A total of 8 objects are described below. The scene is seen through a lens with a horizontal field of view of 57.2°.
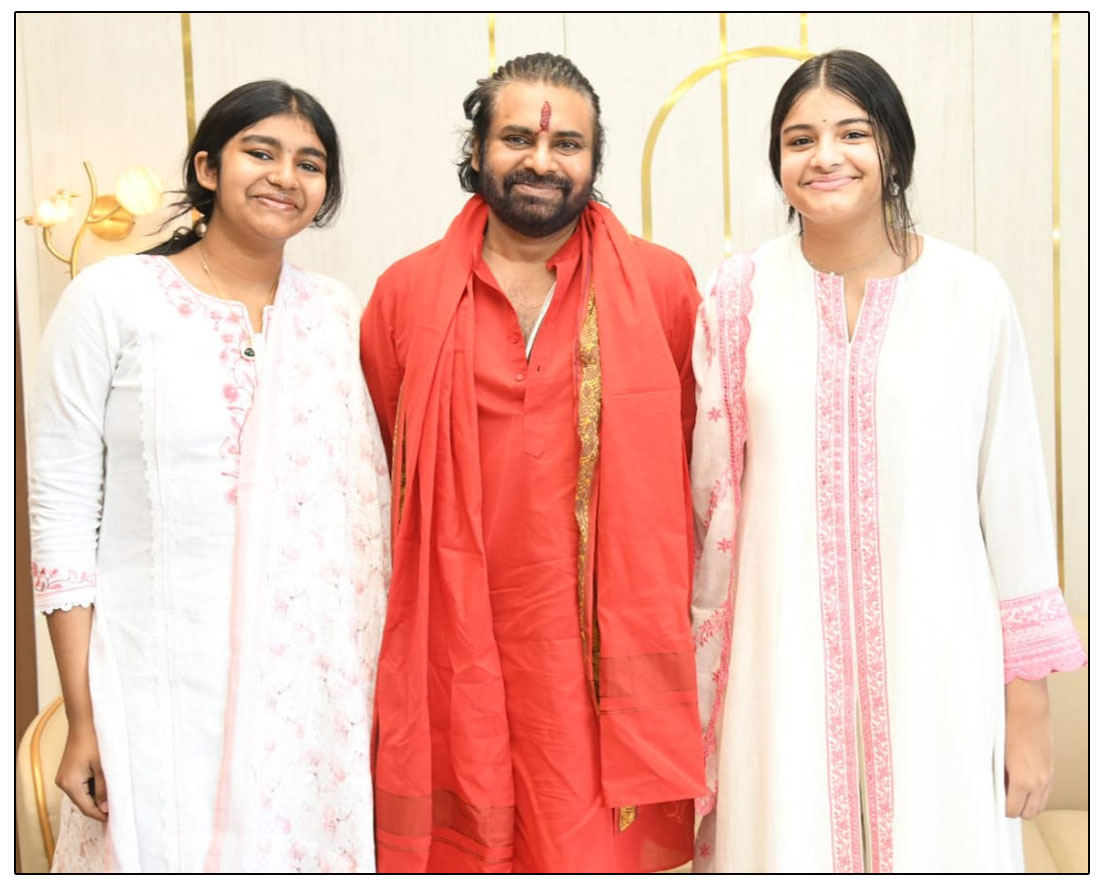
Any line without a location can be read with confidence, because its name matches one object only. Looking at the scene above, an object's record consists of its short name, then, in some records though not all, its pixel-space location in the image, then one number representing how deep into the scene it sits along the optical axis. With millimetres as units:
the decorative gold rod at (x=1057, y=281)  2750
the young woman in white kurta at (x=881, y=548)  1746
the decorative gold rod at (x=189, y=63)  2719
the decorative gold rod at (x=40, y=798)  2016
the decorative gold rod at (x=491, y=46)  2736
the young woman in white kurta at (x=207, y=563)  1778
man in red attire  1884
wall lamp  2574
